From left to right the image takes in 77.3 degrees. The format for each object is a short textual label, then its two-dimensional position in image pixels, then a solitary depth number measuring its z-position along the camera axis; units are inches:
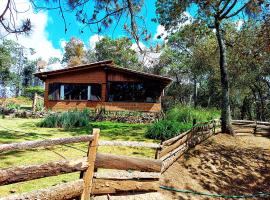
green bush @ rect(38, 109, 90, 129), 380.4
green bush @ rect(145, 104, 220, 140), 277.2
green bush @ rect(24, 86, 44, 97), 1044.0
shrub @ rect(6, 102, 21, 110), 563.1
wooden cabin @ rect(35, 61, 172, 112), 609.4
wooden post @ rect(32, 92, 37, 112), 546.3
